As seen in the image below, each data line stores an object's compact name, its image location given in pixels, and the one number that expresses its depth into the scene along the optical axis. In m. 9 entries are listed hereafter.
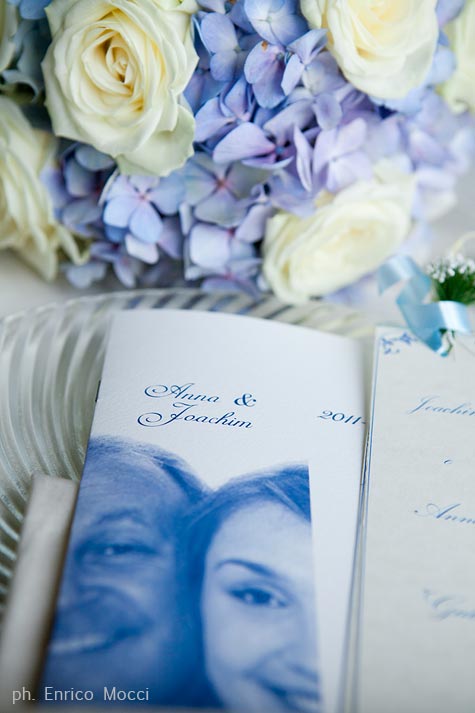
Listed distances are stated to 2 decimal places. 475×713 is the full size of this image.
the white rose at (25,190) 0.62
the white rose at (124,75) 0.54
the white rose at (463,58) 0.64
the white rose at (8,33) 0.58
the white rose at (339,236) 0.63
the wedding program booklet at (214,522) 0.41
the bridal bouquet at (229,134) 0.55
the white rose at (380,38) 0.55
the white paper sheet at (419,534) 0.41
